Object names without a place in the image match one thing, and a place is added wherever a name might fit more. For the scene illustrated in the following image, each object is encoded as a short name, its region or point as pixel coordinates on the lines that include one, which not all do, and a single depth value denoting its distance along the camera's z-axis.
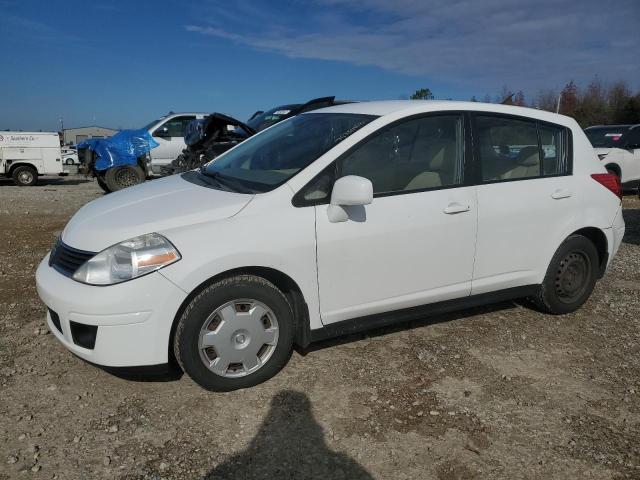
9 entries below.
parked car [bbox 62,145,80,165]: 36.34
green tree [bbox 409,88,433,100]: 35.56
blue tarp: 11.38
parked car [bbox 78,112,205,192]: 11.41
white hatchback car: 2.76
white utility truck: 16.31
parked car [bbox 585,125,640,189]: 11.48
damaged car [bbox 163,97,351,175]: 8.30
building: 77.44
